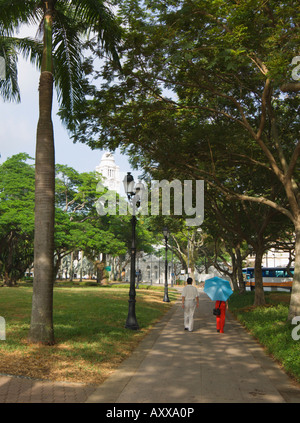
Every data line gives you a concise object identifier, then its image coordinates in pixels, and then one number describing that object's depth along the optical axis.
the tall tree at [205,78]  10.43
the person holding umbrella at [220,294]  12.98
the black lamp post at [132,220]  12.95
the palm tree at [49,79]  9.23
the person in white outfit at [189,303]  13.09
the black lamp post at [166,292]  26.33
